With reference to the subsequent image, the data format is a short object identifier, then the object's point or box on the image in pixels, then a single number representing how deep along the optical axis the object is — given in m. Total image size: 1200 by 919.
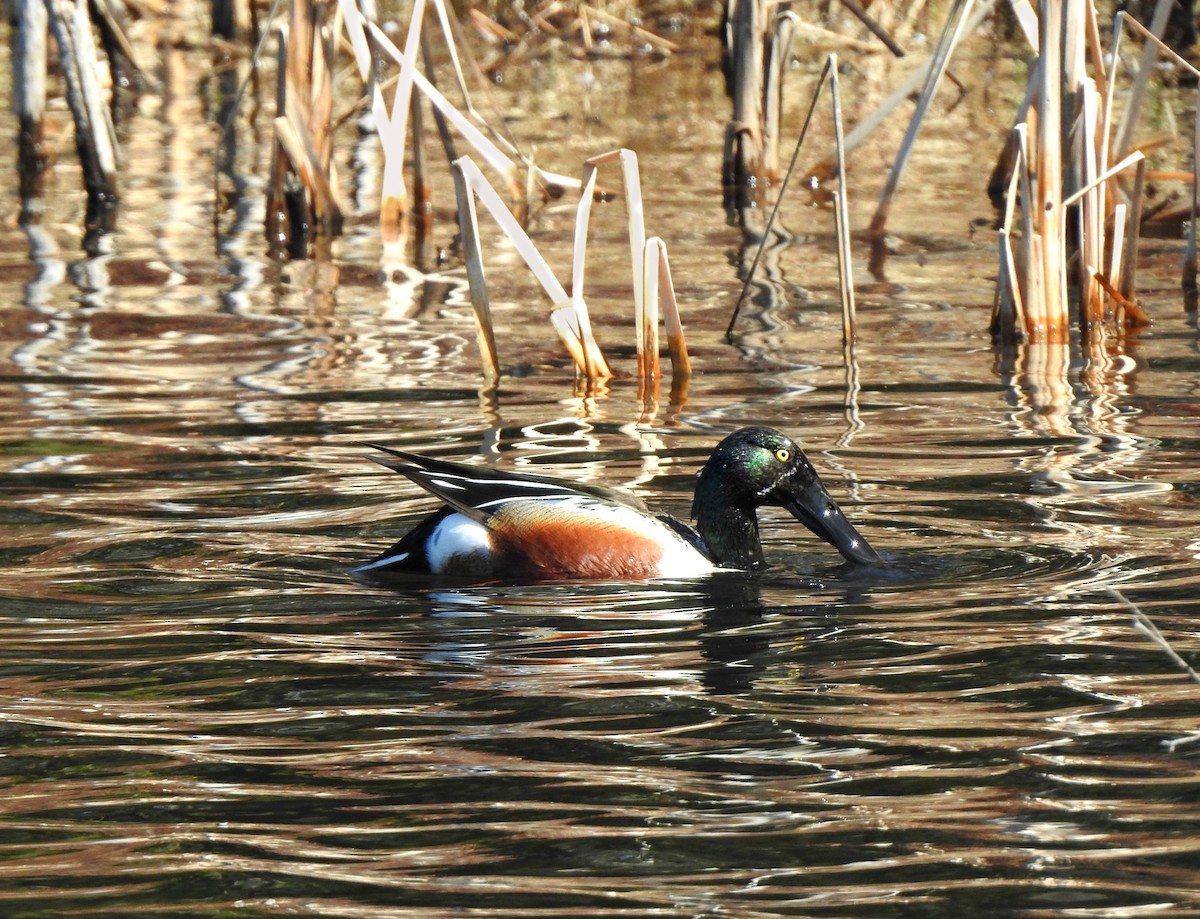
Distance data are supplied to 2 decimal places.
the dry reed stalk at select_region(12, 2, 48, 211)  22.70
